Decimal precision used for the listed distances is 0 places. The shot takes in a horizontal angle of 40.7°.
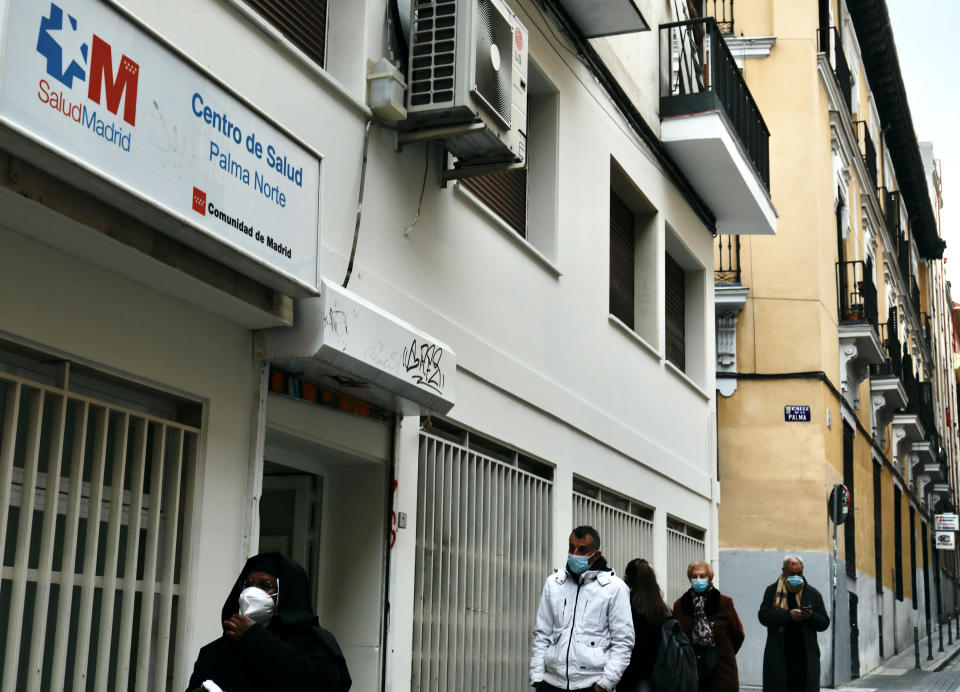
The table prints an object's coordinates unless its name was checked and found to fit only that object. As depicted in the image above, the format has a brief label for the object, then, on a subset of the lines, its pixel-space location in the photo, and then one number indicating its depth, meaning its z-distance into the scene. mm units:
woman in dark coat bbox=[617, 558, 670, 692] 8422
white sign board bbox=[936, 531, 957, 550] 31623
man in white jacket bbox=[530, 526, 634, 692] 7918
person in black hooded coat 4461
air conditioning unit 7625
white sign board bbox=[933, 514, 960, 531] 31375
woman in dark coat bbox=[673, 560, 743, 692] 9766
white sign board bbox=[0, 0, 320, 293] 4469
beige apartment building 19828
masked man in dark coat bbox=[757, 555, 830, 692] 10969
